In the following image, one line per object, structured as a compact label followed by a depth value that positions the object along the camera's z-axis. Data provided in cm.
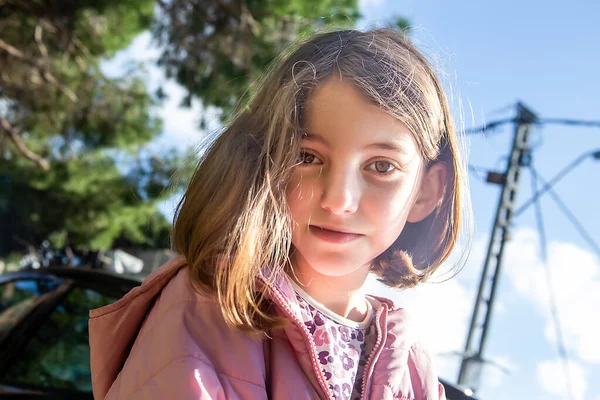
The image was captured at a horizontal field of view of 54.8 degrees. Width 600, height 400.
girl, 99
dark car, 210
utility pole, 552
